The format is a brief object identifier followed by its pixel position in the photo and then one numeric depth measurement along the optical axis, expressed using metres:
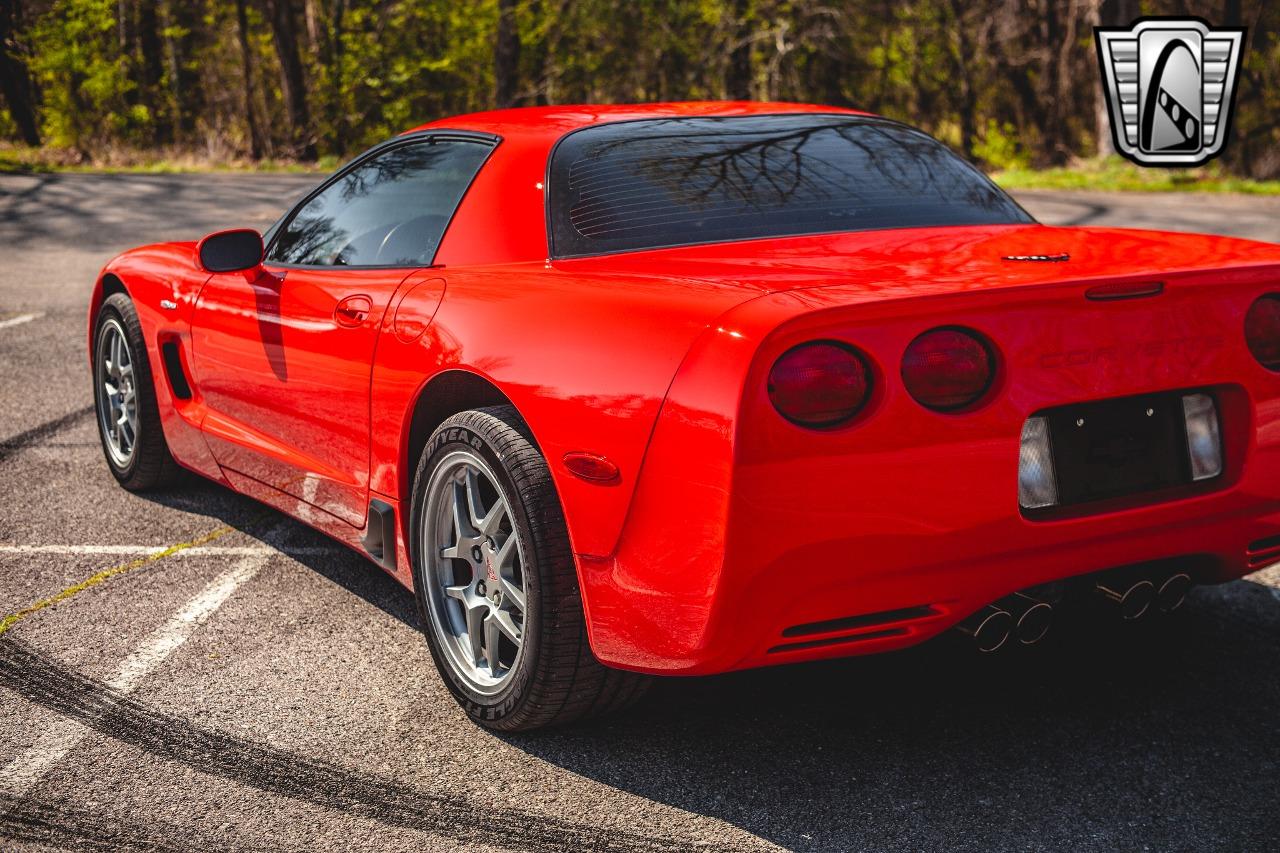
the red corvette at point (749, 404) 2.41
